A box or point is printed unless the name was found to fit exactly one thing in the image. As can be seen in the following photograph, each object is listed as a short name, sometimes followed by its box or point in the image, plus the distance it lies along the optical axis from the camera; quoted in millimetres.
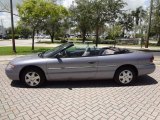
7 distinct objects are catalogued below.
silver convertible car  6461
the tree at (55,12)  18850
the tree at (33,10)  18297
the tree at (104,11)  23500
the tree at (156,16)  31612
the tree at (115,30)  34369
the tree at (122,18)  27722
